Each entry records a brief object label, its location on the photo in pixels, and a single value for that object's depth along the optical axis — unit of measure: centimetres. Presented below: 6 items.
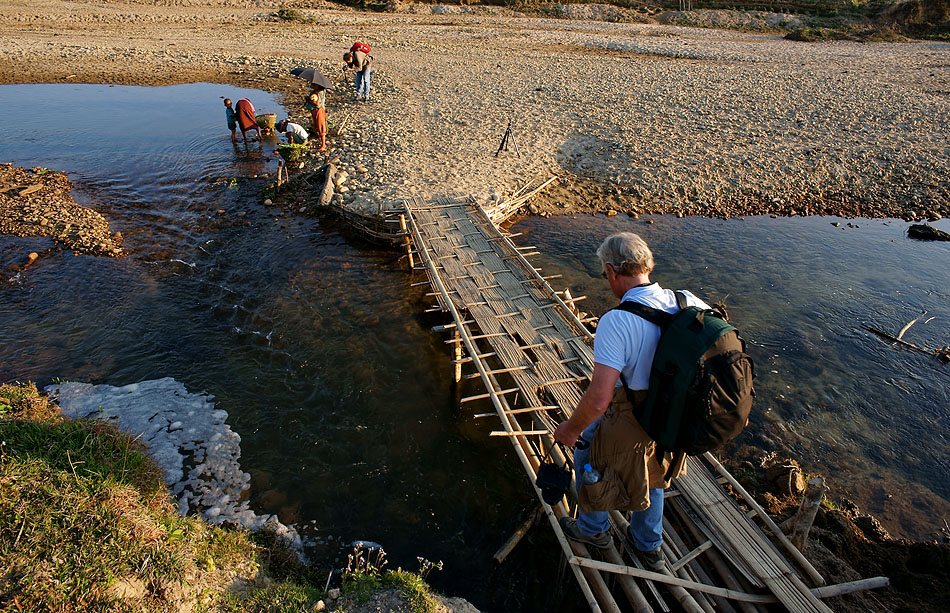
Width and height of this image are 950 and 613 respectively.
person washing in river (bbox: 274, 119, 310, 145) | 1371
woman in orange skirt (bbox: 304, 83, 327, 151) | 1402
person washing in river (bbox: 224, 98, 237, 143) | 1485
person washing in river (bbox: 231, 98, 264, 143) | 1457
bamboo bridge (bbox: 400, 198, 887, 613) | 417
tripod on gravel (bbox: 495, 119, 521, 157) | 1404
